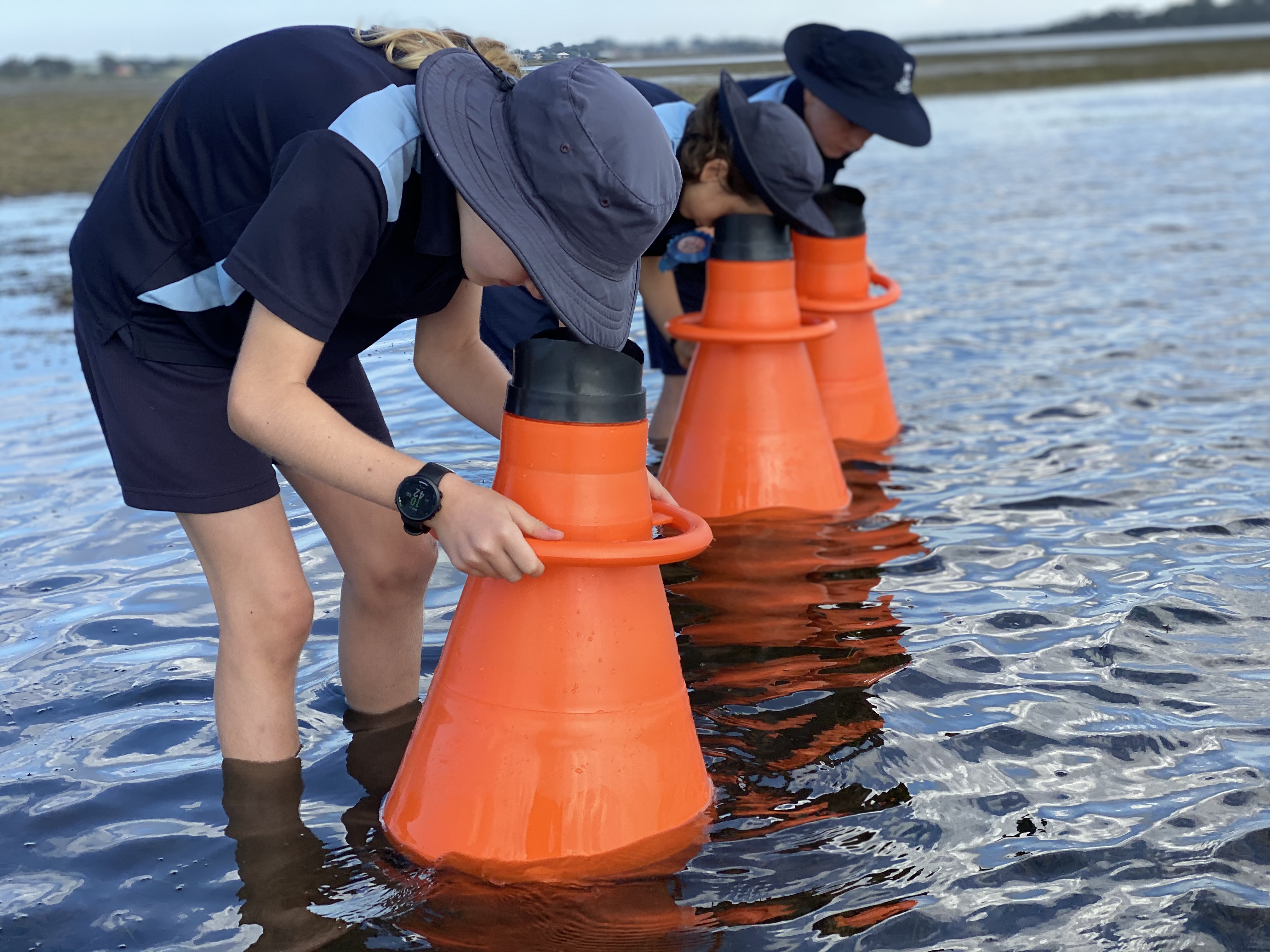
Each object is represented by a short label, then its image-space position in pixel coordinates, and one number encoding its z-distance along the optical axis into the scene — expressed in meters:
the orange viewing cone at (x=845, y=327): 4.60
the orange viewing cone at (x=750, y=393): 3.73
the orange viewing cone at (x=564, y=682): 2.03
